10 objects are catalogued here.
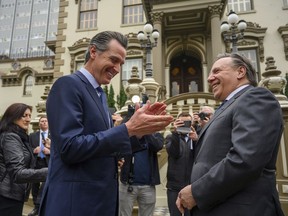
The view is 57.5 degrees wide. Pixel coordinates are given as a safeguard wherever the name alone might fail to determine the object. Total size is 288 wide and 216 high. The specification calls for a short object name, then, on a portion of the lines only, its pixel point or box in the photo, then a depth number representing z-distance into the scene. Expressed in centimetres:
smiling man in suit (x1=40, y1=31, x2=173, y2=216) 154
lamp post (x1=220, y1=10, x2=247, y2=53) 845
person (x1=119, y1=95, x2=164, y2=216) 400
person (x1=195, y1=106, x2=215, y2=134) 374
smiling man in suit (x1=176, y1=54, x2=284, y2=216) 168
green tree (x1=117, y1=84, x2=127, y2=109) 1418
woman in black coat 261
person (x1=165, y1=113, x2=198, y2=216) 408
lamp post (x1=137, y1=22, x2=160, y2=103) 809
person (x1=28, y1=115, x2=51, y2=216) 488
